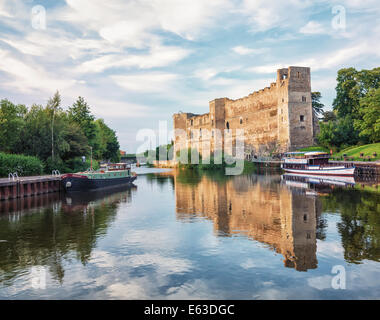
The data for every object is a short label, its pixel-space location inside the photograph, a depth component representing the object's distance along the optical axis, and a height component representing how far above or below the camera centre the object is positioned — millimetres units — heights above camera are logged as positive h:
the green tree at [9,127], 37022 +4308
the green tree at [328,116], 78062 +9125
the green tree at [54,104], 41931 +7421
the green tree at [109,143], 79394 +4497
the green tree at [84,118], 55906 +7463
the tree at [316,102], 78250 +12397
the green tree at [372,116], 46188 +5151
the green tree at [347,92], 56469 +10494
